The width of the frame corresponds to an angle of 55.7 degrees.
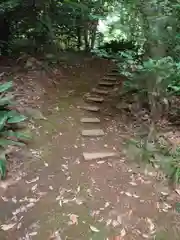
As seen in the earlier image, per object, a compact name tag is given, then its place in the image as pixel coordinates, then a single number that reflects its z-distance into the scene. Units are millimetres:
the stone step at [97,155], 2142
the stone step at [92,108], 2841
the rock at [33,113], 2492
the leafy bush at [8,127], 2024
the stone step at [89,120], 2622
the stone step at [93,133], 2430
